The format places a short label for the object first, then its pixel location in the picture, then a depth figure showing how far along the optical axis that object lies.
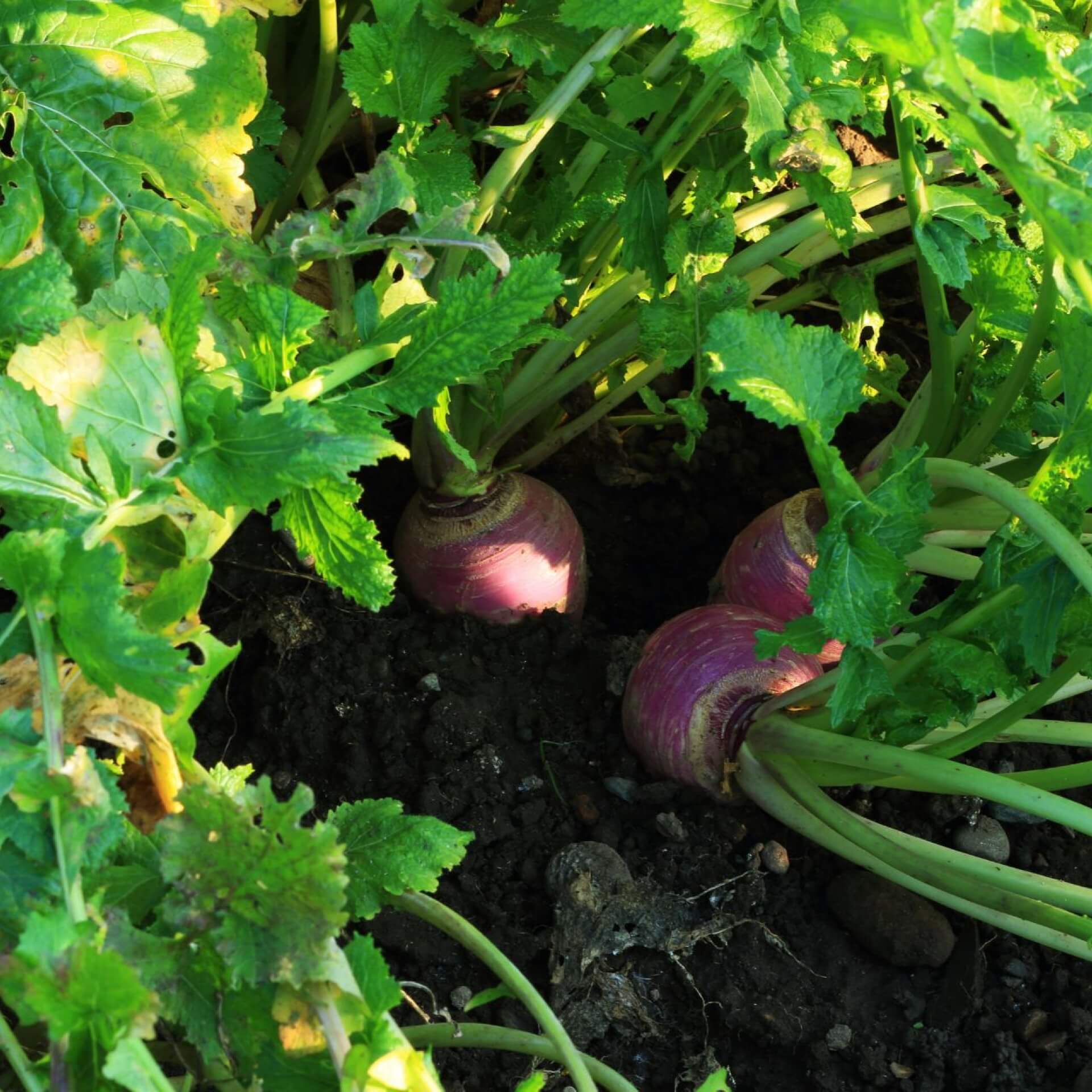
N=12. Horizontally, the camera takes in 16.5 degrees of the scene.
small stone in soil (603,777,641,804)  1.49
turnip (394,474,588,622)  1.53
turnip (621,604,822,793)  1.48
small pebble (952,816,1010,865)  1.49
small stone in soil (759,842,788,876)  1.46
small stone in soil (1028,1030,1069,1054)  1.43
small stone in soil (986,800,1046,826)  1.50
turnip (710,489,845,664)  1.52
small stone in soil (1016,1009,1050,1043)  1.43
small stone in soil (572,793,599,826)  1.47
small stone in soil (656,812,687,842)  1.47
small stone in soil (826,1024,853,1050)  1.43
